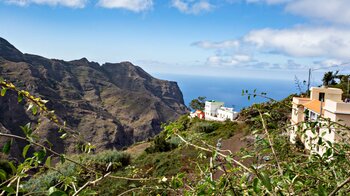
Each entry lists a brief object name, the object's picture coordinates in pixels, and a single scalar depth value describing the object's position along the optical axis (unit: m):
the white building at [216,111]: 39.87
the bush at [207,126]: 22.70
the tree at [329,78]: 31.03
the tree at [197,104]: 43.69
